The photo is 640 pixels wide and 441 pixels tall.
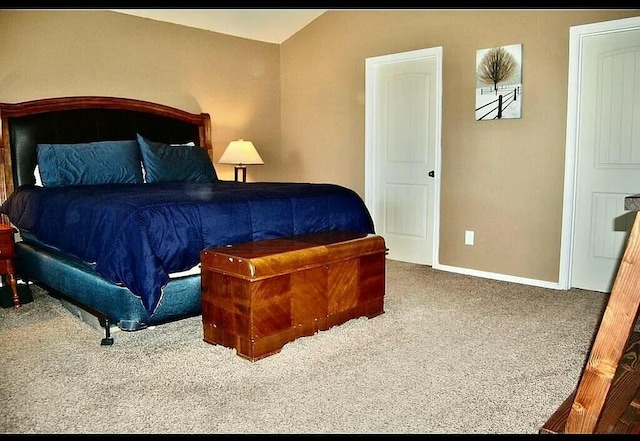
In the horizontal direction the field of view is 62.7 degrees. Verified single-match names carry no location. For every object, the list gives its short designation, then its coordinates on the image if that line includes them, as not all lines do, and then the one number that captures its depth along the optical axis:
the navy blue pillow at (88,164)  3.80
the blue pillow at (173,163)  4.23
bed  2.68
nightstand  3.35
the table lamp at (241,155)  5.04
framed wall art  4.05
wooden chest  2.50
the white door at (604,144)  3.59
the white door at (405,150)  4.65
